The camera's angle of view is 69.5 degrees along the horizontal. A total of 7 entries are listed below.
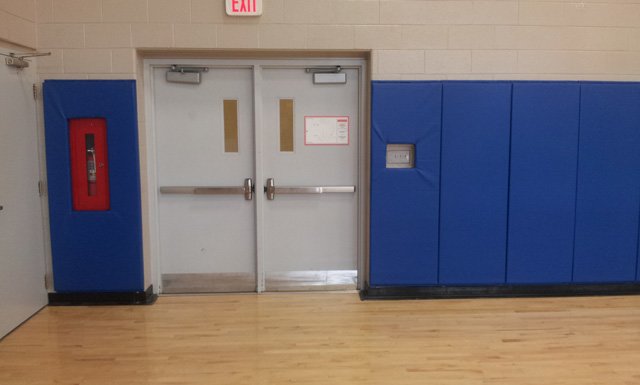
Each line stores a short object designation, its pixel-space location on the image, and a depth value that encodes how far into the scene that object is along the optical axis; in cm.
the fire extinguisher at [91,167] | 390
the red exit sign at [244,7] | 383
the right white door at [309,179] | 421
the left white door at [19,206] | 341
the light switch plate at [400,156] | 408
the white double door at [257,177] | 418
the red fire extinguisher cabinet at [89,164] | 388
